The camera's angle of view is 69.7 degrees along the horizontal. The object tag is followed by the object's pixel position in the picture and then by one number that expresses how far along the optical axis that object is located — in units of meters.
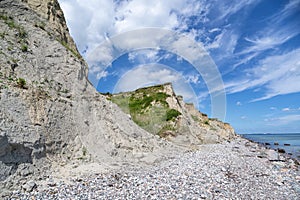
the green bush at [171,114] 27.34
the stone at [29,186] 7.23
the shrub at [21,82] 9.81
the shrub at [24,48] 11.74
